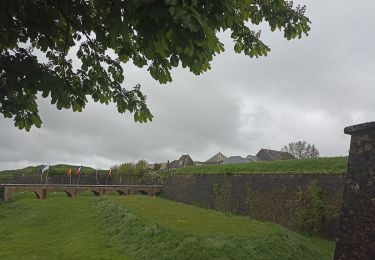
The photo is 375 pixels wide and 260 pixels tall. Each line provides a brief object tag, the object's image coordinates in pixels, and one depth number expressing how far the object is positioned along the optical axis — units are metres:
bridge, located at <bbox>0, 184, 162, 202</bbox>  30.45
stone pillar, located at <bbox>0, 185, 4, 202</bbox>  29.87
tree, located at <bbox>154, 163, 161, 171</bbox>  56.77
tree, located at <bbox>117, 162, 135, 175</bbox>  49.35
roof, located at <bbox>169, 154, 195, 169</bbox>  60.08
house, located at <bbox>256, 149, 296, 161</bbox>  54.58
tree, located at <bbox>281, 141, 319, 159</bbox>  49.78
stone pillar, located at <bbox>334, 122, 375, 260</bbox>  6.94
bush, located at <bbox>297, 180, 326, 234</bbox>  17.11
